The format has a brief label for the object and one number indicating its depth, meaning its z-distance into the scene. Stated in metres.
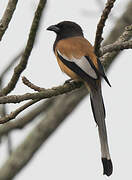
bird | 11.37
